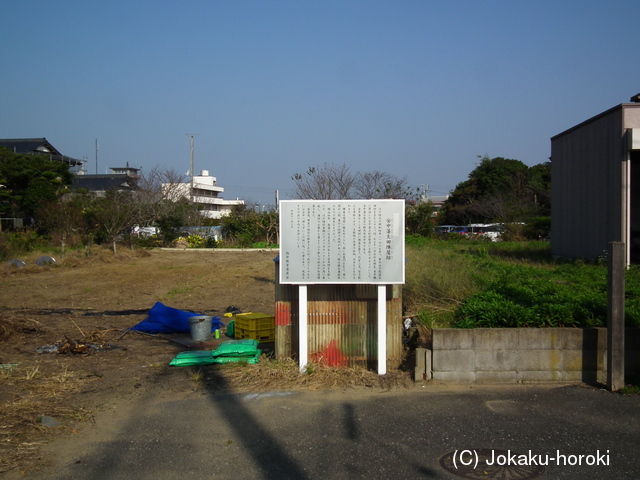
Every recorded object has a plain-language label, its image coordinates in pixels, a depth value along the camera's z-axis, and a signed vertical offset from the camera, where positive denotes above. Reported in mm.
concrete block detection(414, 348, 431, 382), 5676 -1324
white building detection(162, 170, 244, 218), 50722 +5272
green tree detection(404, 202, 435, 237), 29688 +874
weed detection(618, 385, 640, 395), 5193 -1444
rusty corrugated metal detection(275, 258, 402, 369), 6230 -1003
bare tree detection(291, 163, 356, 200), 32750 +2953
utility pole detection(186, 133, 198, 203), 45562 +5862
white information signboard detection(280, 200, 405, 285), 5941 -54
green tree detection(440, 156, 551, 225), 37844 +3353
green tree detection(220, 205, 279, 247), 29266 +459
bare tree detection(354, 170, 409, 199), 33719 +2862
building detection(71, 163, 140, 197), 45438 +4679
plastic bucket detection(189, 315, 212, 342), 7848 -1306
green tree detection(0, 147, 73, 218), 26844 +2507
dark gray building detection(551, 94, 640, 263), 12516 +1439
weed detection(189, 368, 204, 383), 5934 -1539
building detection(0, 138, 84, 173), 40562 +6843
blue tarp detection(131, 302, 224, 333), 8703 -1371
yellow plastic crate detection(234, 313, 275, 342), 7652 -1275
